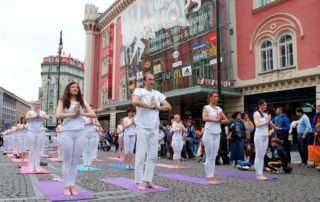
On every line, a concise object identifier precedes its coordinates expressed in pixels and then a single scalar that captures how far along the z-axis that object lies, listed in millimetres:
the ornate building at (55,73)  114688
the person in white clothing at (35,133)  9672
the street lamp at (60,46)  29906
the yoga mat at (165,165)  11875
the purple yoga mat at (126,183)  6429
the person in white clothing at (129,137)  11102
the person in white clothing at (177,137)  12262
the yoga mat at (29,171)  9602
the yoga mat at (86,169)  10334
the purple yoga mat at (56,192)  5598
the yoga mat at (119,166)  11203
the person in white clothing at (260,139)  8383
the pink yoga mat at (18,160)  13980
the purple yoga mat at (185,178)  7789
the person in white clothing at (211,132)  7594
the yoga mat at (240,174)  8629
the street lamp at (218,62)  16197
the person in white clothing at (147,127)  6520
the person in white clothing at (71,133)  5770
